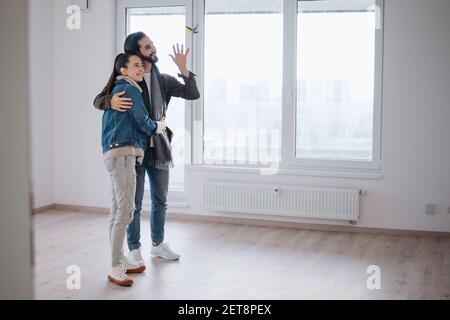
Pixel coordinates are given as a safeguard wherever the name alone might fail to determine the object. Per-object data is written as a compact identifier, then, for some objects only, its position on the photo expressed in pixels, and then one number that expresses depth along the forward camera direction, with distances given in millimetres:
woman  3559
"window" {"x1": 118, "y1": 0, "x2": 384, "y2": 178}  5449
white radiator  5387
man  3906
